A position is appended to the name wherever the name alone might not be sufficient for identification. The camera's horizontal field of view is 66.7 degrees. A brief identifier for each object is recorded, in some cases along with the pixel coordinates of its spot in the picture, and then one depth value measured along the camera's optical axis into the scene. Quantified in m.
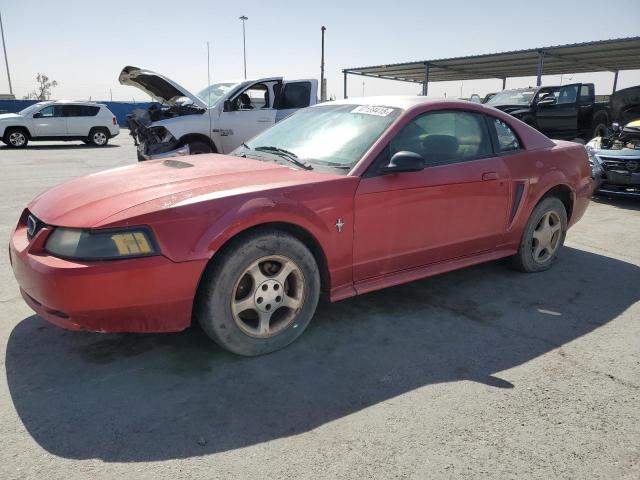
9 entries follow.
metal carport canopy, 16.59
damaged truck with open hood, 8.06
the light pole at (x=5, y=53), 40.53
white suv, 16.61
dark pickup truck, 11.55
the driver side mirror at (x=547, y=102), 11.25
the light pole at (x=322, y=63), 34.69
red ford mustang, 2.41
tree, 81.50
